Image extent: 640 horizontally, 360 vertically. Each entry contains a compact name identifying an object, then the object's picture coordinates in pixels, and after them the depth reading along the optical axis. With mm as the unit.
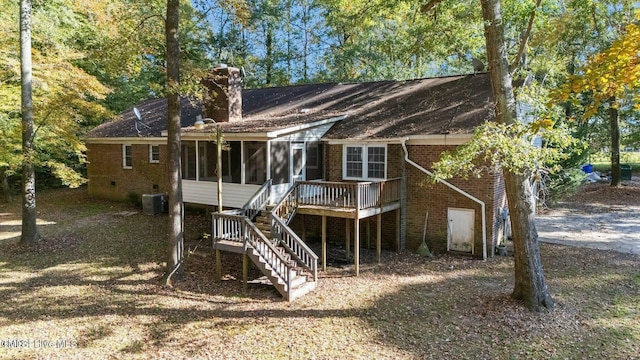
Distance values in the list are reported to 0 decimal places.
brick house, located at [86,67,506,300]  13297
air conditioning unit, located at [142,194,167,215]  19094
